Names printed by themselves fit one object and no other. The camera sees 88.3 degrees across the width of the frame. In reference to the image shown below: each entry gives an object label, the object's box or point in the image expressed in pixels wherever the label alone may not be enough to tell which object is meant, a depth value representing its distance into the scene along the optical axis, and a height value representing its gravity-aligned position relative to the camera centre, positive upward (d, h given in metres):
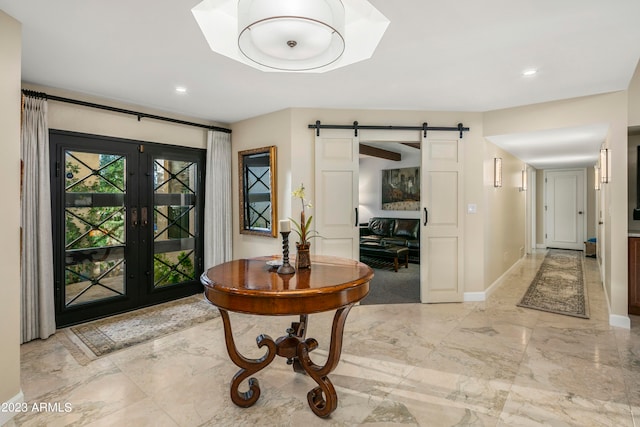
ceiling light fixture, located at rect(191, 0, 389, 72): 1.58 +0.94
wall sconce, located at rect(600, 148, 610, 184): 3.34 +0.43
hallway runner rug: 3.78 -1.12
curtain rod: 2.99 +1.09
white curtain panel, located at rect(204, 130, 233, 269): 4.34 +0.10
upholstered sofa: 6.27 -0.50
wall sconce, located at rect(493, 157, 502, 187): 4.40 +0.50
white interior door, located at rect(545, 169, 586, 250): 7.63 -0.02
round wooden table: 1.70 -0.48
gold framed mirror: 4.04 +0.24
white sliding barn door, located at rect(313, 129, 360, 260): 3.86 +0.20
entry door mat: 2.82 -1.16
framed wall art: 7.18 +0.44
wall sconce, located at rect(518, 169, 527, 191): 6.09 +0.51
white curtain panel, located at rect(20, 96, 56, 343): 2.89 -0.15
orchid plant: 2.23 -0.12
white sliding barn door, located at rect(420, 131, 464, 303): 3.97 -0.14
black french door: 3.29 -0.14
